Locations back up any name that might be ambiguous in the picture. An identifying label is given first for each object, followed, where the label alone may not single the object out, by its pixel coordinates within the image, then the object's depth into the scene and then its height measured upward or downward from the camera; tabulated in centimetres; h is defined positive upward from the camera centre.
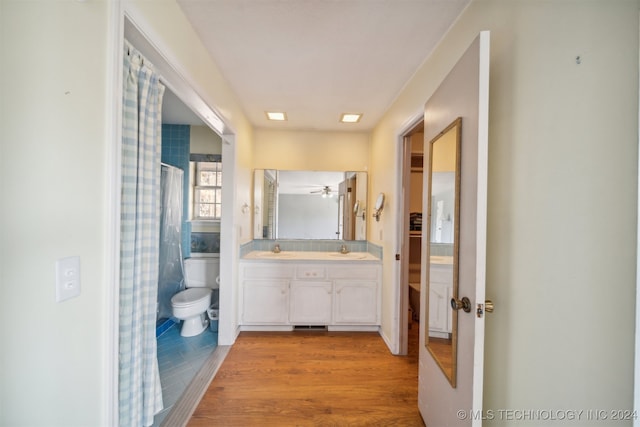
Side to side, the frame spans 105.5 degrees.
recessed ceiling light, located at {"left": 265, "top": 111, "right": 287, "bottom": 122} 273 +112
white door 96 -4
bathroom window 330 +26
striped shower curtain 107 -15
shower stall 275 -37
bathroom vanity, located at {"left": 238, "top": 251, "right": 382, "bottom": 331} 271 -90
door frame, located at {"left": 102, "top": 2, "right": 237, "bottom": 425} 90 +3
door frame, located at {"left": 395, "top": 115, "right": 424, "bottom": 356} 231 -26
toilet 247 -93
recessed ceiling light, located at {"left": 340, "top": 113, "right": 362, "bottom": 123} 276 +112
